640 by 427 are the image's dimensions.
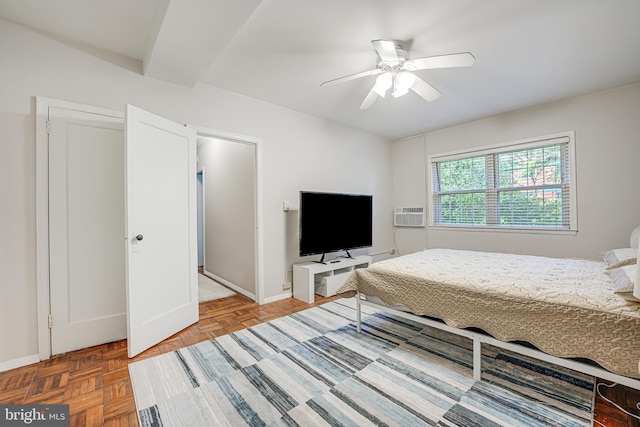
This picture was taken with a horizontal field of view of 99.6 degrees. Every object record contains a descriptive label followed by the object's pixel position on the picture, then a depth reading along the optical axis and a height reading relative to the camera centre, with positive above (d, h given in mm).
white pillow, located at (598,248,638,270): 1864 -349
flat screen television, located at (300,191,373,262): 3384 -103
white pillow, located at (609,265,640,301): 1417 -402
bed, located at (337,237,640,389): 1359 -575
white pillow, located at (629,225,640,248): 2320 -251
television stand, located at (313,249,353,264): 3635 -618
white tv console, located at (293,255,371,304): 3340 -815
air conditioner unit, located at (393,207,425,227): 4711 -66
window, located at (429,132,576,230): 3418 +378
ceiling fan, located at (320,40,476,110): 1923 +1138
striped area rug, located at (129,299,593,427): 1448 -1081
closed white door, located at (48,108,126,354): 2086 -91
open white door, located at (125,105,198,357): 2084 -95
